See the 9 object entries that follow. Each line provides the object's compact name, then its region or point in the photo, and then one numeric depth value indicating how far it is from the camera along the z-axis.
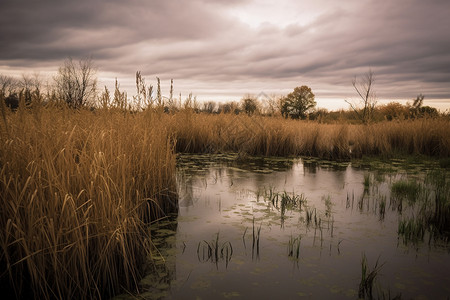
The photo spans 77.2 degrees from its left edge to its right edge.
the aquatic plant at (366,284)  2.13
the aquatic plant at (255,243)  2.73
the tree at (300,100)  42.09
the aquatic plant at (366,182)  5.25
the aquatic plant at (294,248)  2.68
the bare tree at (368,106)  14.69
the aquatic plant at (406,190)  4.57
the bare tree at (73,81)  31.59
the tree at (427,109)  21.22
